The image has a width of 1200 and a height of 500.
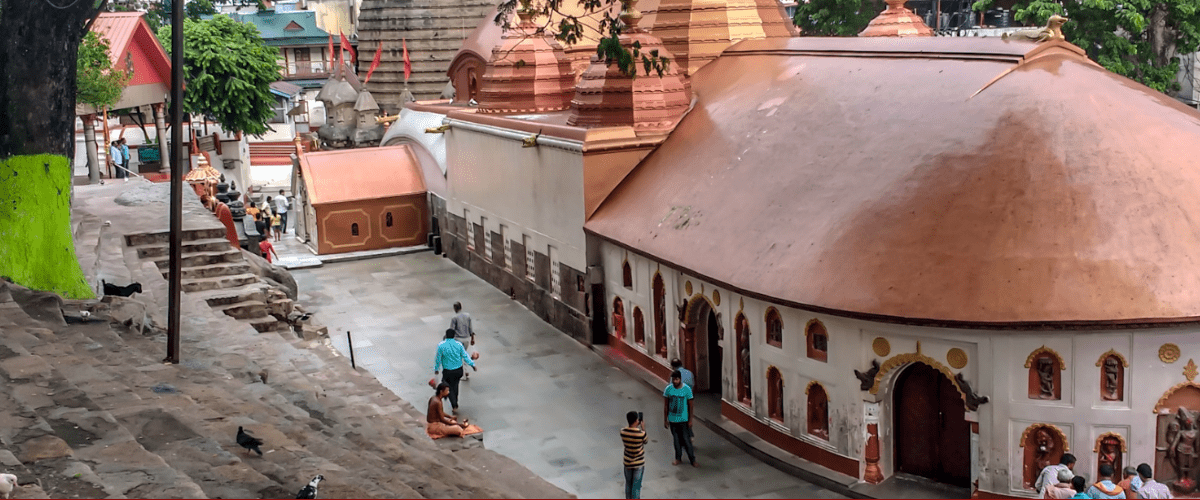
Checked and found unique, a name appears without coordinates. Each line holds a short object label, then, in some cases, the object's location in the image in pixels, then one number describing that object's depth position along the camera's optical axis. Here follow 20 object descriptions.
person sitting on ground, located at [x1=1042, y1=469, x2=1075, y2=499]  13.52
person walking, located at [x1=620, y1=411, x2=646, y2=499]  14.98
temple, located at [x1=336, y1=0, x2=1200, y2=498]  14.96
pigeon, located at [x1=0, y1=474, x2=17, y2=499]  8.71
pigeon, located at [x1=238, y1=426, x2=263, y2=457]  11.26
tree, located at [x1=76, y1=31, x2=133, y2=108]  30.20
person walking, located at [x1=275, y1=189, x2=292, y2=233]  39.91
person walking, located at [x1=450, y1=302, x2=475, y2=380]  21.23
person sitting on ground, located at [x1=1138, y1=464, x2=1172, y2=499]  13.44
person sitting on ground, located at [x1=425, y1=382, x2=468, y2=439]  15.02
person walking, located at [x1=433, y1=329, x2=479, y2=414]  19.09
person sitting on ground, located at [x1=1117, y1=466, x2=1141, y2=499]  13.55
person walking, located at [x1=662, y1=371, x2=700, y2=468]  16.62
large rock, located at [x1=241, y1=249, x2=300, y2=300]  25.78
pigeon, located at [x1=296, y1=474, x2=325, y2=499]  9.94
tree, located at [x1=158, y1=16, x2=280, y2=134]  46.16
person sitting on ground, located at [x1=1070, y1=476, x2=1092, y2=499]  12.98
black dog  18.12
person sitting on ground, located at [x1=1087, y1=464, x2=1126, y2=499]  13.24
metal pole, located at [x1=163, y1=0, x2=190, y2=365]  13.31
